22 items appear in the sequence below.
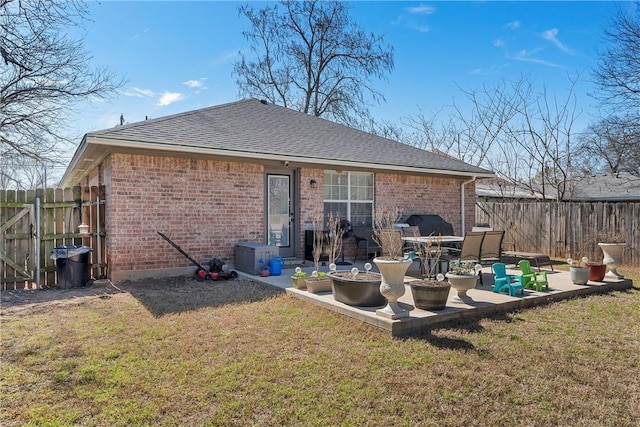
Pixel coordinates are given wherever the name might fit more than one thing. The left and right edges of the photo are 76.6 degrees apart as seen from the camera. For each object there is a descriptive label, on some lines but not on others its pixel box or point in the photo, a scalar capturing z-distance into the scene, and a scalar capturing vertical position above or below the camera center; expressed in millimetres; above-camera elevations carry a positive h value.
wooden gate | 7633 -400
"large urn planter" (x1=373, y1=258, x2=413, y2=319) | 4484 -808
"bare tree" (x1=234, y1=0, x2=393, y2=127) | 22953 +8785
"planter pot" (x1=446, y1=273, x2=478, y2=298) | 5430 -944
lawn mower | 7850 -1177
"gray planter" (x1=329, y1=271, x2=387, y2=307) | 5207 -1039
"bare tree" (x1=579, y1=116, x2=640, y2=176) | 15977 +3206
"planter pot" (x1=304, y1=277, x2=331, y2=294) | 6156 -1119
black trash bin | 7430 -979
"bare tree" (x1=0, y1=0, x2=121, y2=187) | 12047 +3806
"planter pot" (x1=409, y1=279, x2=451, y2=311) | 5035 -1042
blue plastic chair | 6121 -1113
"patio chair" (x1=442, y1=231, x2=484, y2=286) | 6934 -620
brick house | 7863 +739
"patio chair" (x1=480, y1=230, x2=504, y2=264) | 7195 -658
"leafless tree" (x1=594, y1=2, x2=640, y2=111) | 13672 +5204
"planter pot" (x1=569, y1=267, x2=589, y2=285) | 7008 -1125
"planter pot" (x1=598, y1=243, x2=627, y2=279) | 7605 -861
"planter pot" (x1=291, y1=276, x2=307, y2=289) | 6426 -1128
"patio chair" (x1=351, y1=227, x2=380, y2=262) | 10477 -750
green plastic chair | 6492 -1129
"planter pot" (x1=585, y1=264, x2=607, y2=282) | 7320 -1100
